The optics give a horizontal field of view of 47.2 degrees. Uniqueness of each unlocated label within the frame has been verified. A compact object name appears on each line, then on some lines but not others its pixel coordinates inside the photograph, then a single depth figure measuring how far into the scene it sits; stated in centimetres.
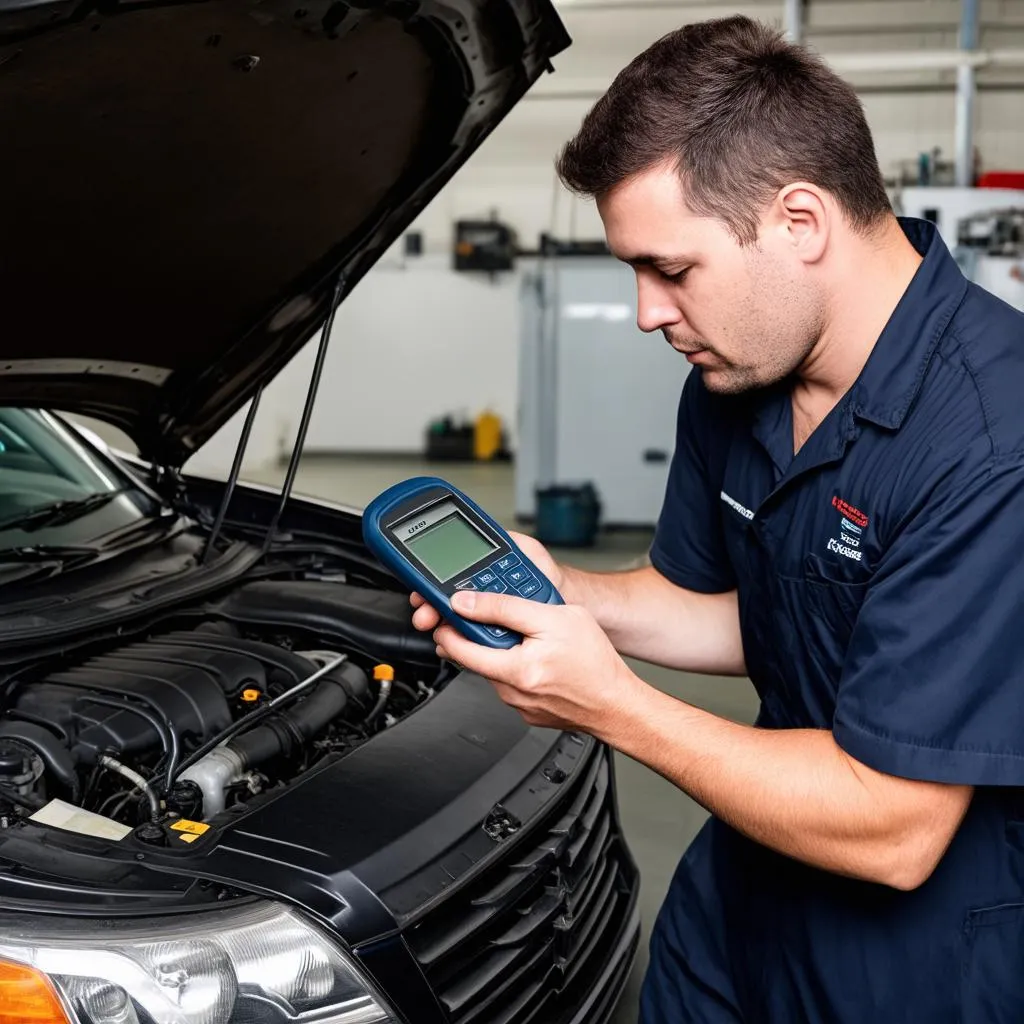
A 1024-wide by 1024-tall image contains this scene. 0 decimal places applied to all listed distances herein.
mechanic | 102
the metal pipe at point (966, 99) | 743
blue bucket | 691
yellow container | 1088
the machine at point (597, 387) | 712
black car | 123
